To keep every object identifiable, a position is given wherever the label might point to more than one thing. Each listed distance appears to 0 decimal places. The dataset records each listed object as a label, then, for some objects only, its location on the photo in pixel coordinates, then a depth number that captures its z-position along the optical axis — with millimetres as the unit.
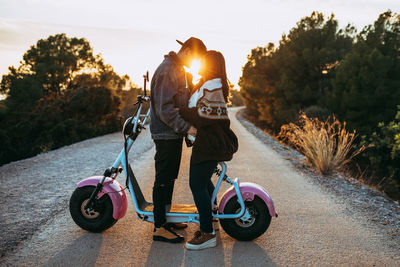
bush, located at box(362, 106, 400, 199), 11148
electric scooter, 3221
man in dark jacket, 2930
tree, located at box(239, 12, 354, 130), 21688
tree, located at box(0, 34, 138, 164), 16969
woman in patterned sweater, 2865
